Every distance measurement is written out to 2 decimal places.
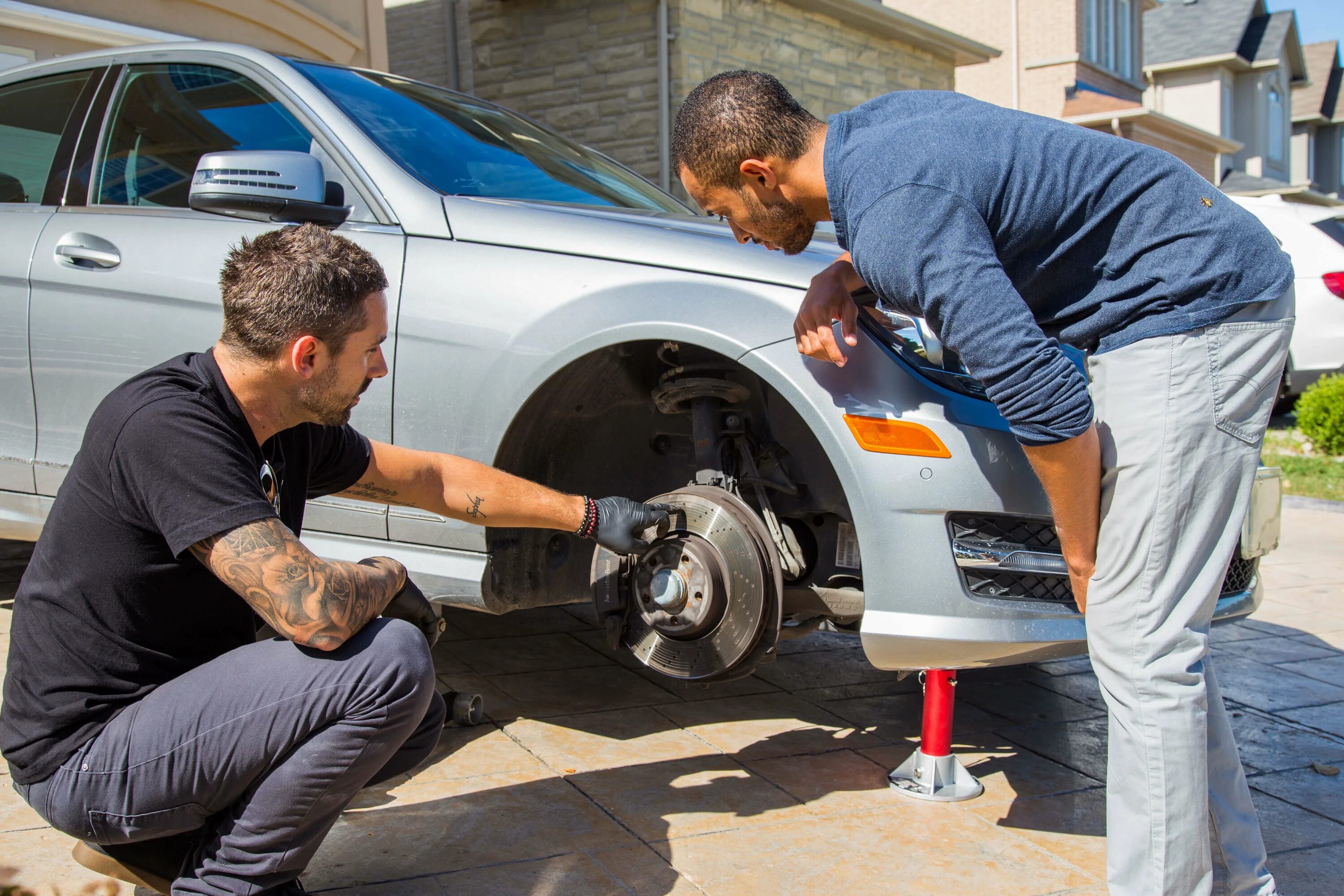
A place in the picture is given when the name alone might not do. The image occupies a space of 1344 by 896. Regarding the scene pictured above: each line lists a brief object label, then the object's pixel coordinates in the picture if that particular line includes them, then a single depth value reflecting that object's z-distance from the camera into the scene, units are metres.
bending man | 1.98
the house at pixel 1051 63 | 20.88
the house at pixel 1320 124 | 36.00
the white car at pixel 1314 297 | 9.80
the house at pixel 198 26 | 7.23
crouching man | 1.98
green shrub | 8.89
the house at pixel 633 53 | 10.66
